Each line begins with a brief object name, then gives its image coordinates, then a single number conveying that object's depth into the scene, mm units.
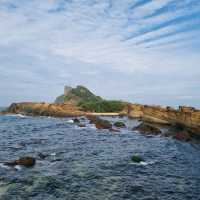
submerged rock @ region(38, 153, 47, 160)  31002
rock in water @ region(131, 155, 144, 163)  30210
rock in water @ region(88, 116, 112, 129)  60606
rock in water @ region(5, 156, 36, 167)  27678
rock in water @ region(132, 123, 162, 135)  53840
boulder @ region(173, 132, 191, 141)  46464
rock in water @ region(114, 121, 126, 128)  64030
